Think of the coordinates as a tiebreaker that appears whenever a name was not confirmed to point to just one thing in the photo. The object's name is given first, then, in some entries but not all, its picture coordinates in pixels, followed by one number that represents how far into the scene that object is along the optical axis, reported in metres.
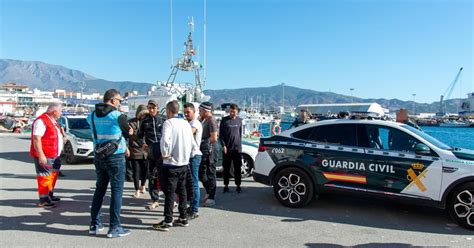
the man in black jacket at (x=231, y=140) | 7.17
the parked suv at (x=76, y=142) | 11.06
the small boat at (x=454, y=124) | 81.81
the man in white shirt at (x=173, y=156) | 4.78
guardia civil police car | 5.11
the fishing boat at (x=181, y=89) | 20.78
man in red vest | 6.01
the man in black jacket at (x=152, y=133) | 6.17
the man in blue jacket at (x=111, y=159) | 4.57
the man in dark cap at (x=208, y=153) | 6.33
